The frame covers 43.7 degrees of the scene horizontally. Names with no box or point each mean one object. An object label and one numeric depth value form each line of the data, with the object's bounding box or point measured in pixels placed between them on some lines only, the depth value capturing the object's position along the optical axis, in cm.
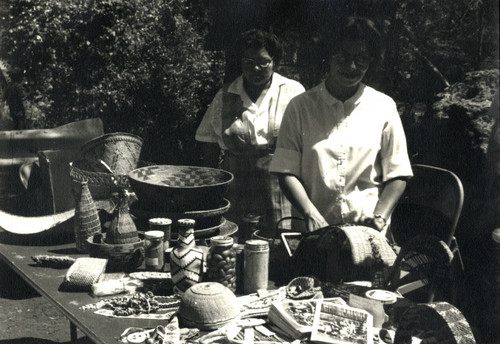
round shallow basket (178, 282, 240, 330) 218
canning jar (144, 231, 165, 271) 284
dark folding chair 227
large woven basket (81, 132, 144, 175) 396
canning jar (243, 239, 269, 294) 258
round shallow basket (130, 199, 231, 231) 310
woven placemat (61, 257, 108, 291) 265
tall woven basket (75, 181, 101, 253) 314
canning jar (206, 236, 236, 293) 251
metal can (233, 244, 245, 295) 262
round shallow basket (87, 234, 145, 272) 290
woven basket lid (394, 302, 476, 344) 181
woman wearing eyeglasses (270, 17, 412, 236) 303
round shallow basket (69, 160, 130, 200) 362
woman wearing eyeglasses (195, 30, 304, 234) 389
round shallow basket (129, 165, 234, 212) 307
